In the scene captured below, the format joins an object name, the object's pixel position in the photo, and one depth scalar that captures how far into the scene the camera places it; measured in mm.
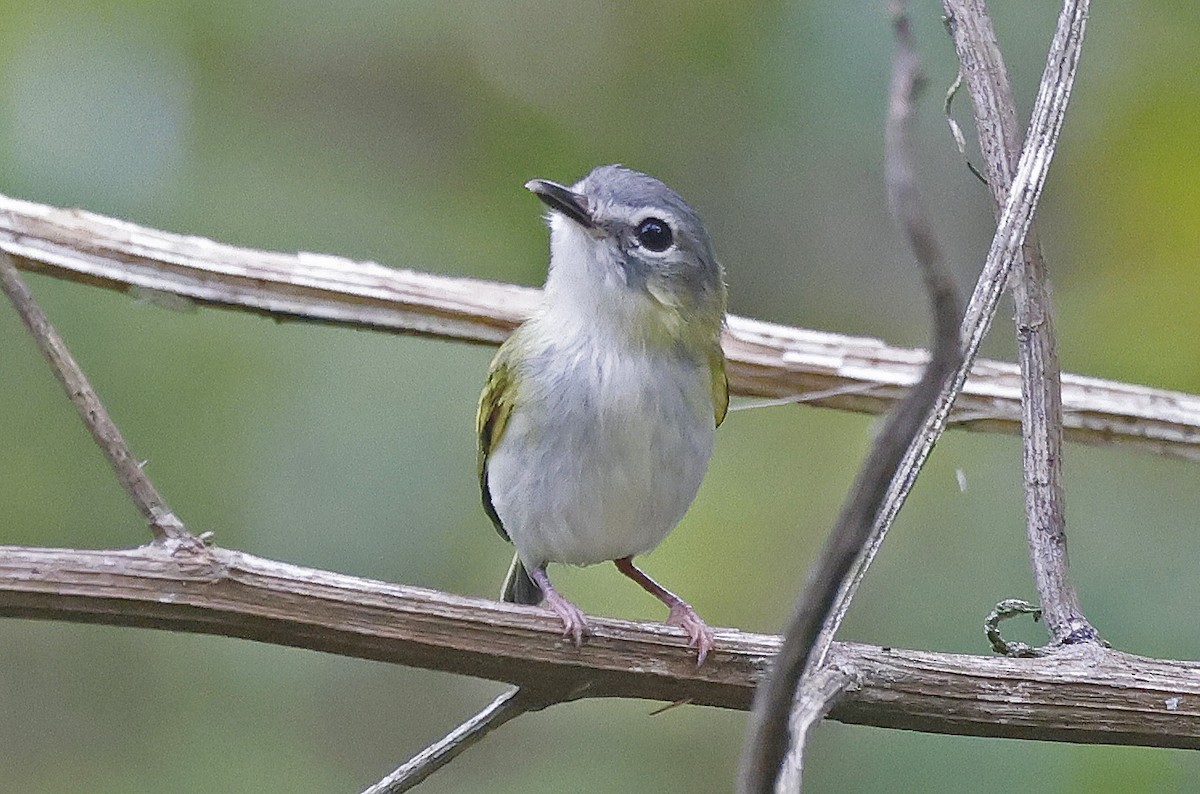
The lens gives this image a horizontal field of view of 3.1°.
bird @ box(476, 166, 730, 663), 2522
